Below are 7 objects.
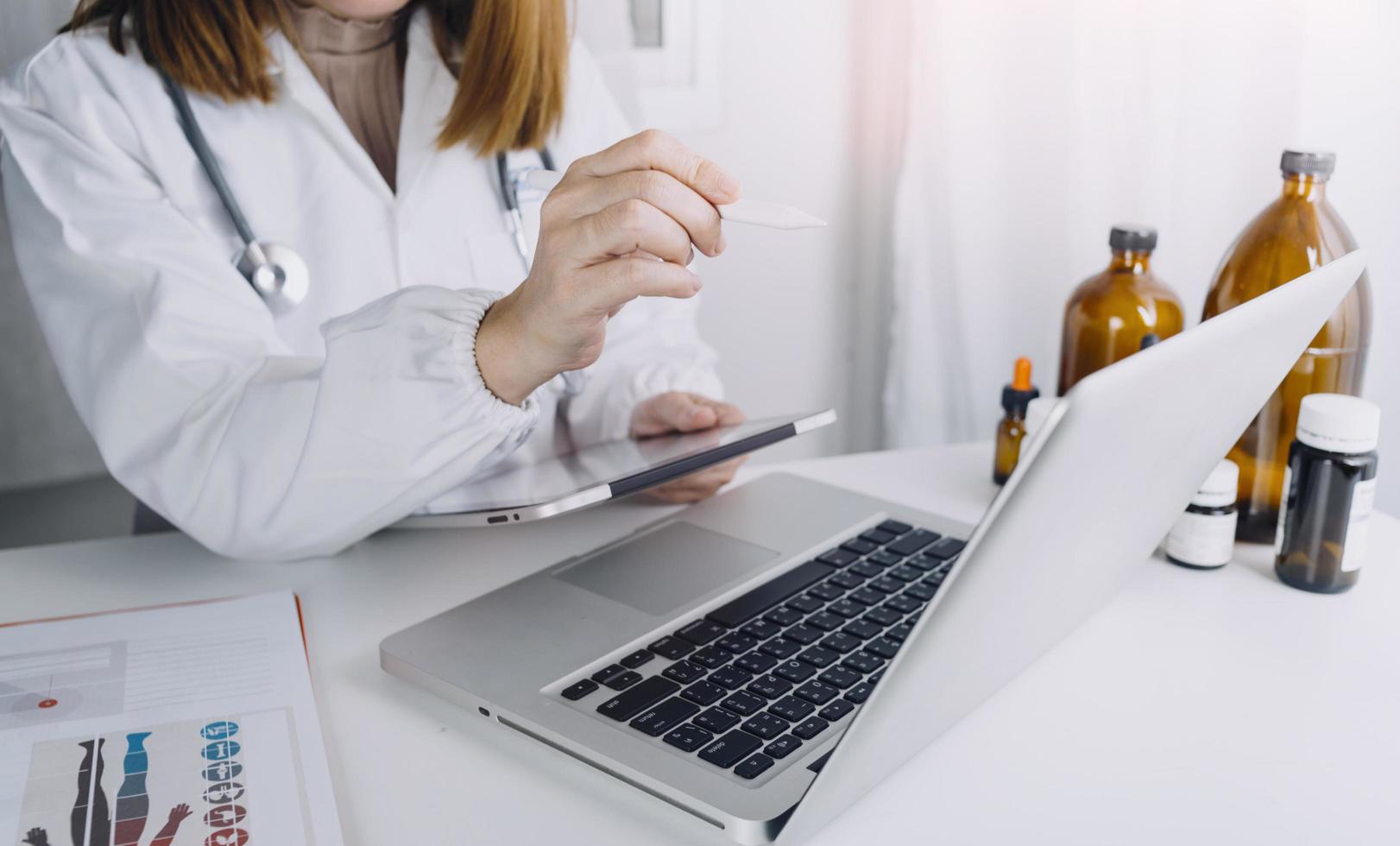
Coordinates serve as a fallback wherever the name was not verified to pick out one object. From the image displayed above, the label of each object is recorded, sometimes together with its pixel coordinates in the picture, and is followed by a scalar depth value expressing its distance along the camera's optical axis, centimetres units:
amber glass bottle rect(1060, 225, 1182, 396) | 95
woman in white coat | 70
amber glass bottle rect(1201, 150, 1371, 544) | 81
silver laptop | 45
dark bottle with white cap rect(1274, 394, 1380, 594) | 74
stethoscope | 91
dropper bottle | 96
